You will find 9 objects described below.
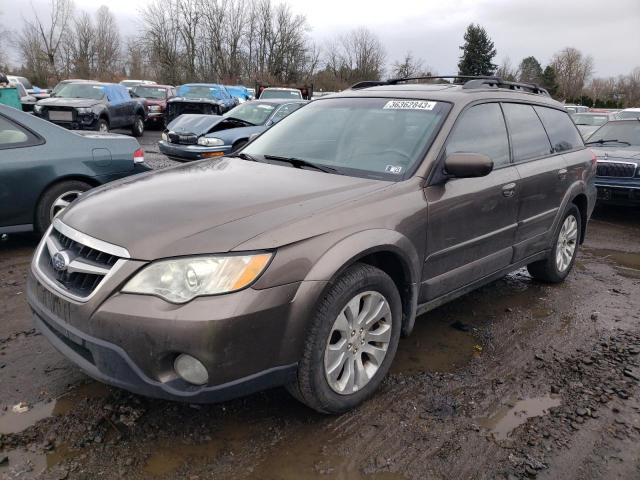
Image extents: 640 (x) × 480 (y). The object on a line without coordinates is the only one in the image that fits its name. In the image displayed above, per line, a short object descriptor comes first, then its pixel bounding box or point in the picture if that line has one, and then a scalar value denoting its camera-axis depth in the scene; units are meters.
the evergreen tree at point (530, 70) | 63.53
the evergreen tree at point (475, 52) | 55.38
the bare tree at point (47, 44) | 49.03
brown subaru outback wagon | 2.22
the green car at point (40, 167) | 4.91
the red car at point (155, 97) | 20.11
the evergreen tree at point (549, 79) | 58.03
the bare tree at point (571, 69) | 62.47
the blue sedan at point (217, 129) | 9.70
